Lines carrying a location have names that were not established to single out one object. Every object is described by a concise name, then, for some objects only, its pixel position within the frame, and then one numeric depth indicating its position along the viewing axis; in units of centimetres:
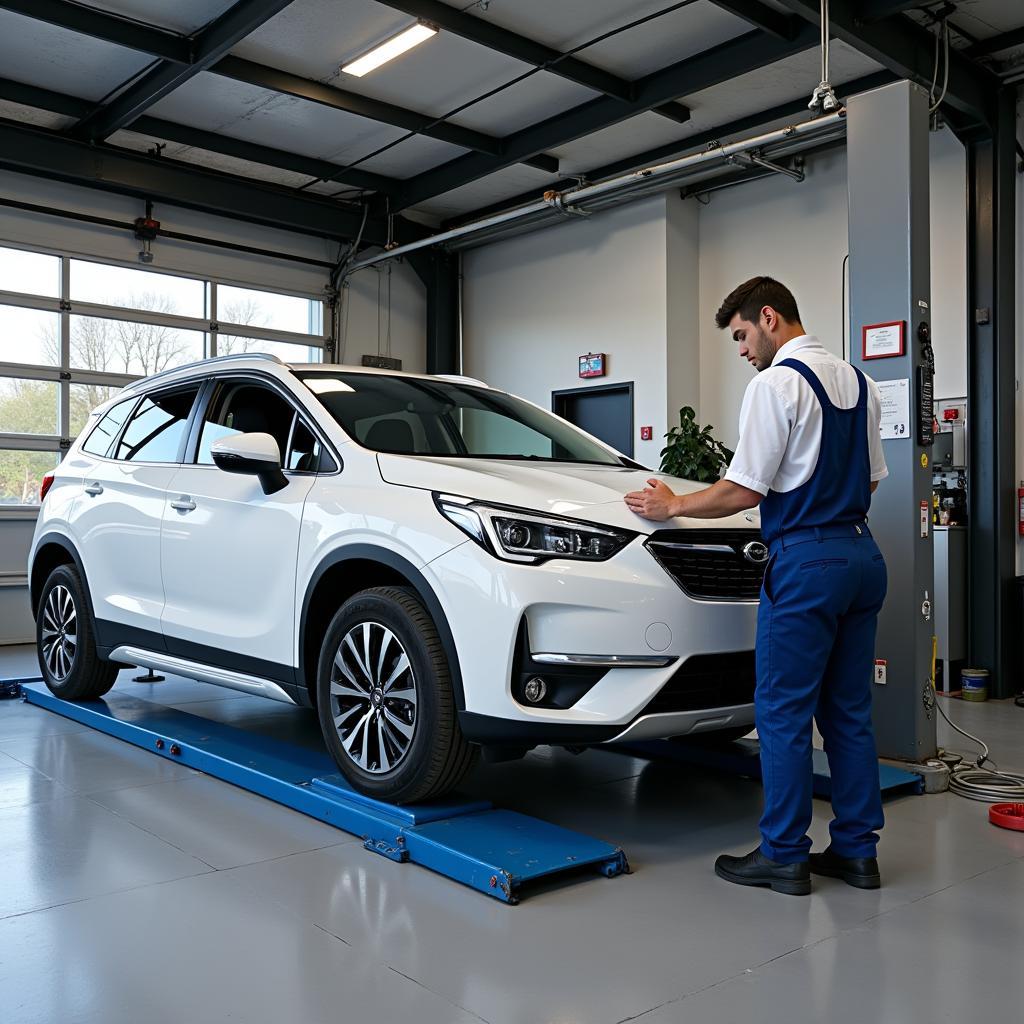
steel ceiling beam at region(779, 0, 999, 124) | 595
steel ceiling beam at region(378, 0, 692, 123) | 650
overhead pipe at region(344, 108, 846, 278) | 725
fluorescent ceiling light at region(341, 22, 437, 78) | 671
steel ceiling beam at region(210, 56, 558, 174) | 741
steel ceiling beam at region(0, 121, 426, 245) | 836
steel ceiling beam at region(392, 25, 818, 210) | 675
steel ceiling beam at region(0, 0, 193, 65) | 646
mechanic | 282
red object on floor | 352
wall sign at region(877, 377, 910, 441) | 429
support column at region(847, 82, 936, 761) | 427
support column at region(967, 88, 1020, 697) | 666
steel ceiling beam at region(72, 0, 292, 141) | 647
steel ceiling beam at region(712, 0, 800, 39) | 623
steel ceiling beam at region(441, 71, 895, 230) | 742
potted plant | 794
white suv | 288
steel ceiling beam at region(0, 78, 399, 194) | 791
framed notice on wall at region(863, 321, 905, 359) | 431
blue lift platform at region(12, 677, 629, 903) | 281
